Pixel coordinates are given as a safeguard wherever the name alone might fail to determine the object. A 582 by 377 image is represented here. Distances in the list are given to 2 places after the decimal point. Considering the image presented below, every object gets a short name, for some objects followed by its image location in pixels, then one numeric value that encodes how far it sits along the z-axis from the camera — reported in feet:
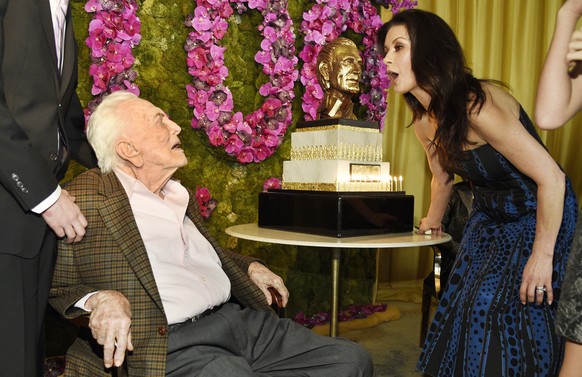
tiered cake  8.61
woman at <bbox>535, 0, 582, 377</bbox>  3.91
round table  7.82
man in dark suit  4.77
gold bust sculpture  9.43
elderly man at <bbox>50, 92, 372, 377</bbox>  5.31
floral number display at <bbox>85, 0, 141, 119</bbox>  9.26
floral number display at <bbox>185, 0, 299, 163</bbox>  10.40
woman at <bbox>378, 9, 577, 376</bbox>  6.15
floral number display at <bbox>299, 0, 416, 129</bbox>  11.85
